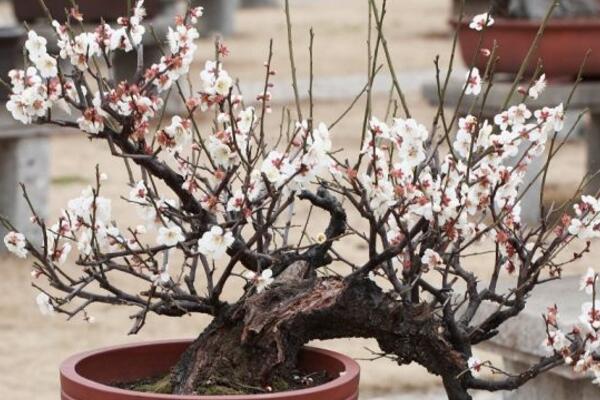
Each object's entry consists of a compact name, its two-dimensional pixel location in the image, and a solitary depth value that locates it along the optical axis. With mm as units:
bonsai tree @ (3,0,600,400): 3982
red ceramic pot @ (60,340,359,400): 3870
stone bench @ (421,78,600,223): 10794
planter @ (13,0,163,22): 14837
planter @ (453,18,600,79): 10775
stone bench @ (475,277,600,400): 5657
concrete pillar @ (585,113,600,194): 12038
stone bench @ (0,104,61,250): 10280
